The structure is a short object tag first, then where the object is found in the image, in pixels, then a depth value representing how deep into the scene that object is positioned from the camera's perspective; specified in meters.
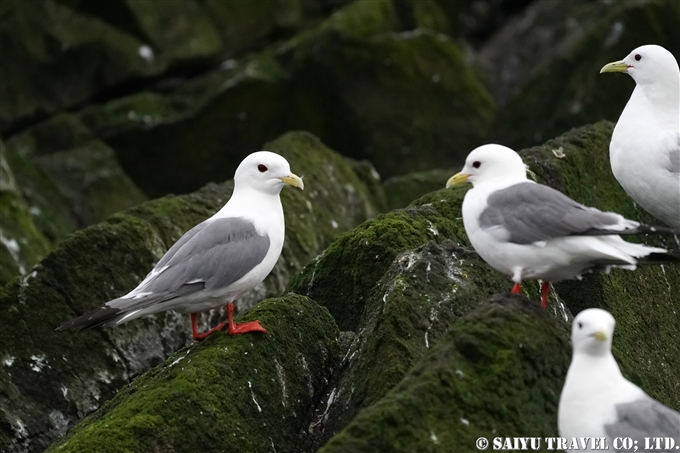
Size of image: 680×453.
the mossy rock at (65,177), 29.77
